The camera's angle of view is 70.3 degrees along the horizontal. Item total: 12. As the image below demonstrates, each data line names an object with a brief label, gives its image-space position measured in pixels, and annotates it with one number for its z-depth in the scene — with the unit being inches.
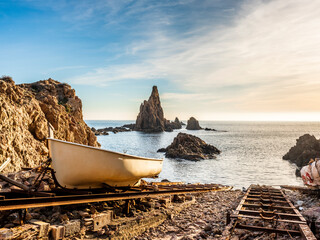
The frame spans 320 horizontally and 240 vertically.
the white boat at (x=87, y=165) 268.4
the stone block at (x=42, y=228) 214.2
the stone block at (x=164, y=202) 370.7
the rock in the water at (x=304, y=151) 1514.5
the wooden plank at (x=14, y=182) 256.5
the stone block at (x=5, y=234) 191.4
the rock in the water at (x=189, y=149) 1715.1
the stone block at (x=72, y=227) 232.8
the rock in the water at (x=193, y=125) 7623.0
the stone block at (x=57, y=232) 221.0
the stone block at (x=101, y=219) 257.0
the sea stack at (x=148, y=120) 6131.9
